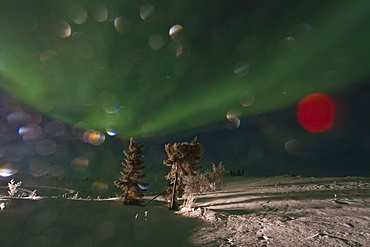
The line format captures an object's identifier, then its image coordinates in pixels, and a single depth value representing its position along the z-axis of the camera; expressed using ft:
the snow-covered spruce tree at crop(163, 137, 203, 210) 58.65
